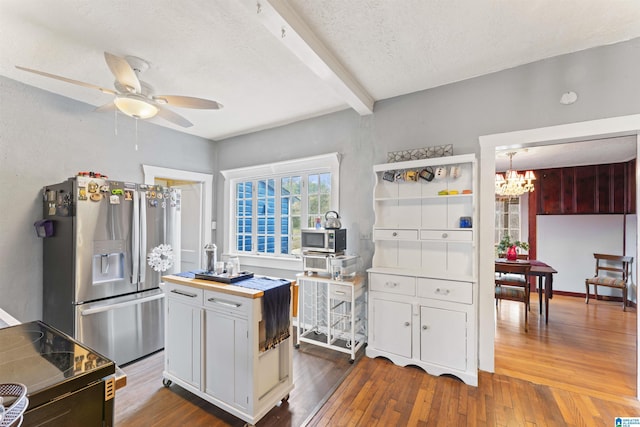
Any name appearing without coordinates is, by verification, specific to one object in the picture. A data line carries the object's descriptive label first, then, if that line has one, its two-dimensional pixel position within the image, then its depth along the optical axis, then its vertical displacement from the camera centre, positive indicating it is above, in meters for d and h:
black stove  0.79 -0.49
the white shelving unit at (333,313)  2.88 -1.13
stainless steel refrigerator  2.44 -0.46
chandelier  4.33 +0.49
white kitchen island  1.83 -0.96
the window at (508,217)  5.82 -0.04
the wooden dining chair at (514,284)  3.52 -0.93
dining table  3.63 -0.78
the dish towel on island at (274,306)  1.90 -0.64
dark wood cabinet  4.69 +0.46
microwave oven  2.97 -0.28
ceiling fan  1.83 +0.86
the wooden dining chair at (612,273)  4.36 -0.96
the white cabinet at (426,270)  2.44 -0.54
